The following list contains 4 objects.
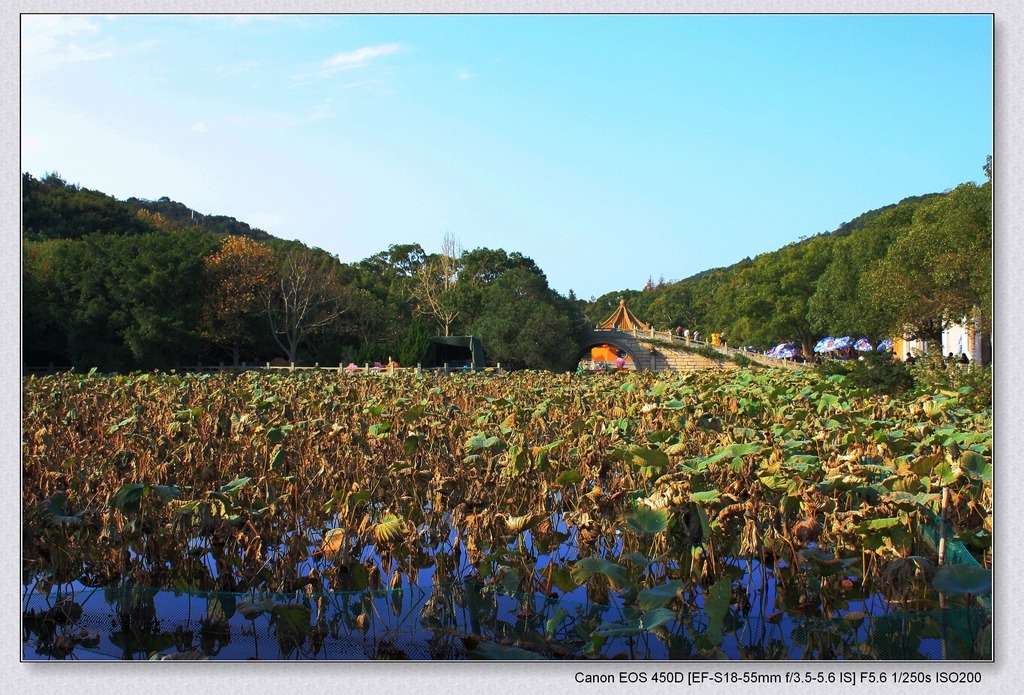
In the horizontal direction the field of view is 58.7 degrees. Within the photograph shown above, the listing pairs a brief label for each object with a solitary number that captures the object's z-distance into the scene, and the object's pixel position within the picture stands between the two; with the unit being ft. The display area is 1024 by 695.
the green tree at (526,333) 124.57
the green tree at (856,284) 106.52
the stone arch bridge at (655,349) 155.33
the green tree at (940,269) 66.85
